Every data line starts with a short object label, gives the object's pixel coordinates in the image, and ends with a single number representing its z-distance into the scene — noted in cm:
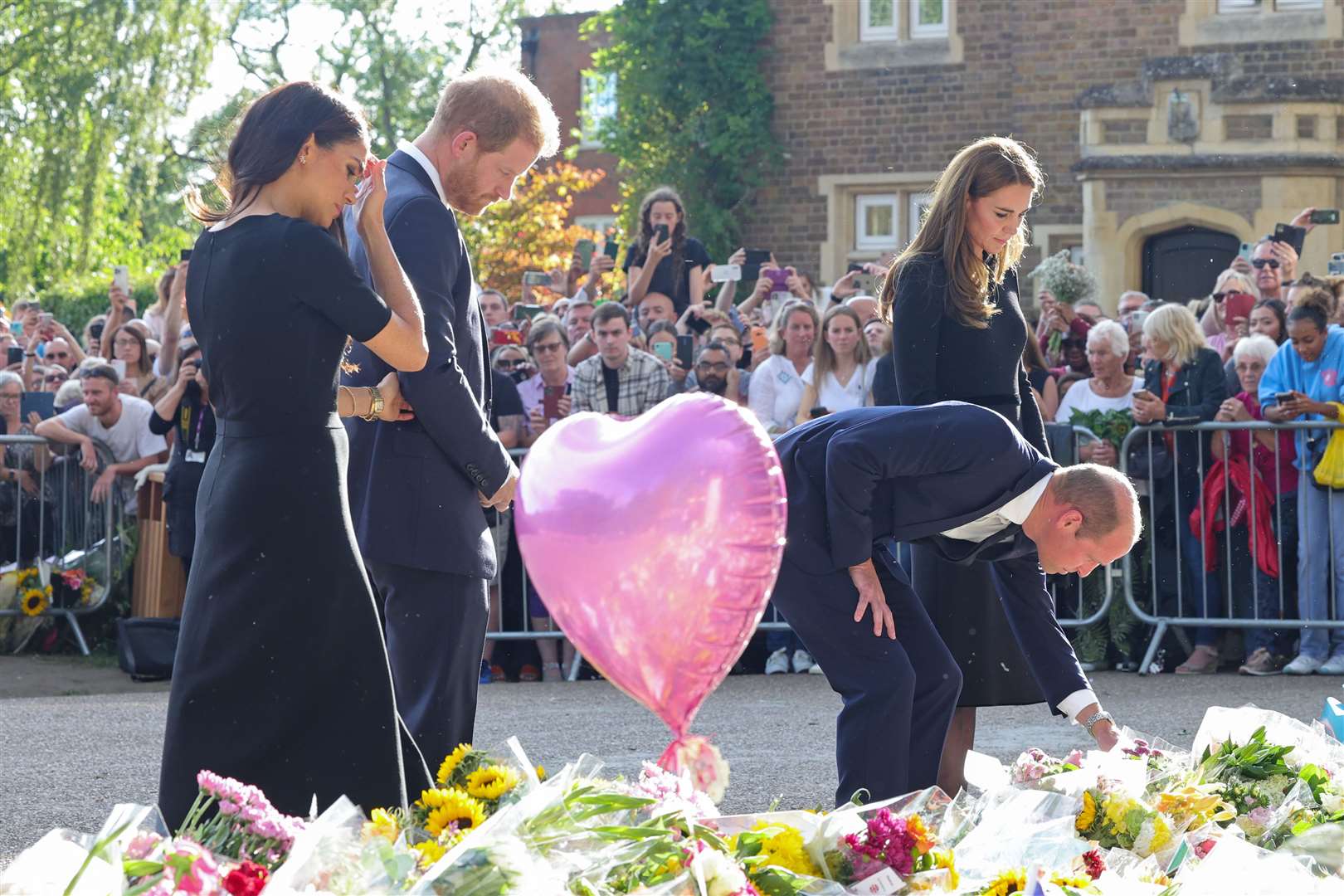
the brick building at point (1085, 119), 2136
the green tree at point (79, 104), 2930
